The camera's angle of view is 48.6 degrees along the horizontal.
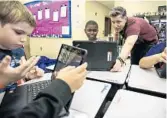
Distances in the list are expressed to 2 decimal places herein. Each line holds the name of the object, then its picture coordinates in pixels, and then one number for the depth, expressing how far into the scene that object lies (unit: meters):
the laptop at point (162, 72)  1.07
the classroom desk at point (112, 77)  0.96
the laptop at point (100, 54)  1.29
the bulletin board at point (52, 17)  2.98
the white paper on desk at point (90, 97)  0.73
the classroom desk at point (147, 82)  0.88
